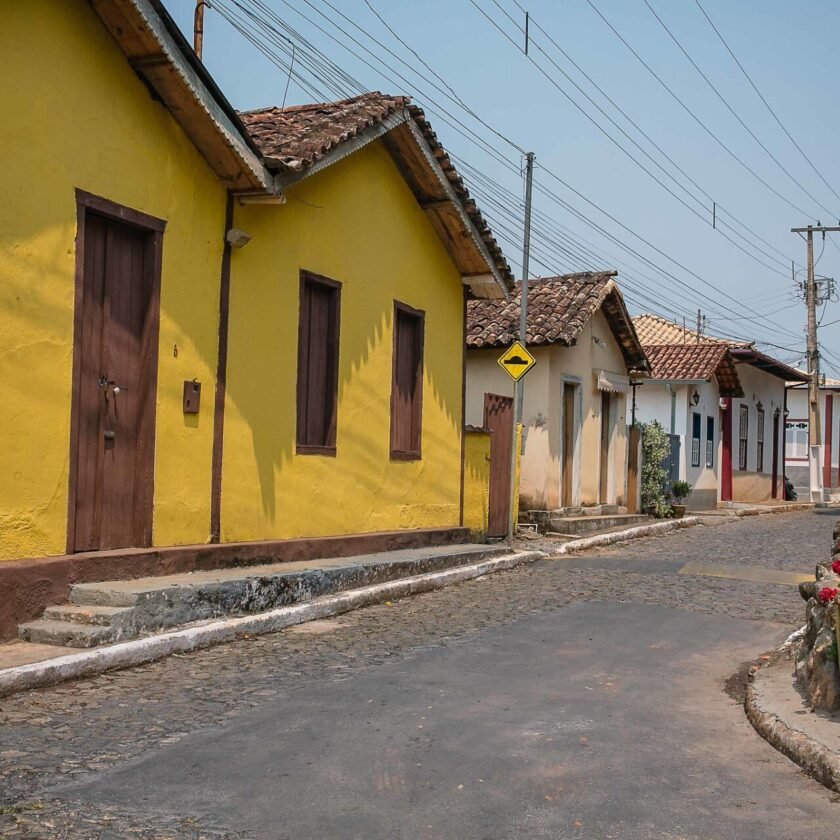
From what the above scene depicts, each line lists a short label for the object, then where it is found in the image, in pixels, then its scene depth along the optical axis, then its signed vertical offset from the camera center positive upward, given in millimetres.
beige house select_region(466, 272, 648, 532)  20109 +1657
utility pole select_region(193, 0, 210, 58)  16619 +6458
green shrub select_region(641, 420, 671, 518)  24891 -37
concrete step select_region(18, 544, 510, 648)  7621 -1057
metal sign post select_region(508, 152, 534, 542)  17844 +3312
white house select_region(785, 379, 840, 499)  46656 +1731
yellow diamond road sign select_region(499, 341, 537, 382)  15734 +1498
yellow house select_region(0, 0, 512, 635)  7973 +1358
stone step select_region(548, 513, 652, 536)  19688 -981
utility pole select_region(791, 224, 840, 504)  35031 +1865
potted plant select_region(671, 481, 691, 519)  25359 -464
